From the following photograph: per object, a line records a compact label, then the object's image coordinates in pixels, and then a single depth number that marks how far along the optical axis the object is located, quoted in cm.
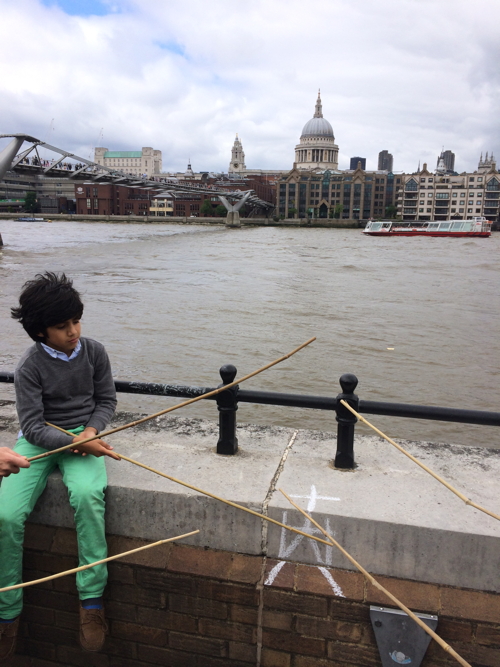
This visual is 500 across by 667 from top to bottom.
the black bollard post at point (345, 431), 261
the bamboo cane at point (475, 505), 215
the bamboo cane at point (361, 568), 189
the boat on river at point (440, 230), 7481
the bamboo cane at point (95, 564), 219
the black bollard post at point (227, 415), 272
